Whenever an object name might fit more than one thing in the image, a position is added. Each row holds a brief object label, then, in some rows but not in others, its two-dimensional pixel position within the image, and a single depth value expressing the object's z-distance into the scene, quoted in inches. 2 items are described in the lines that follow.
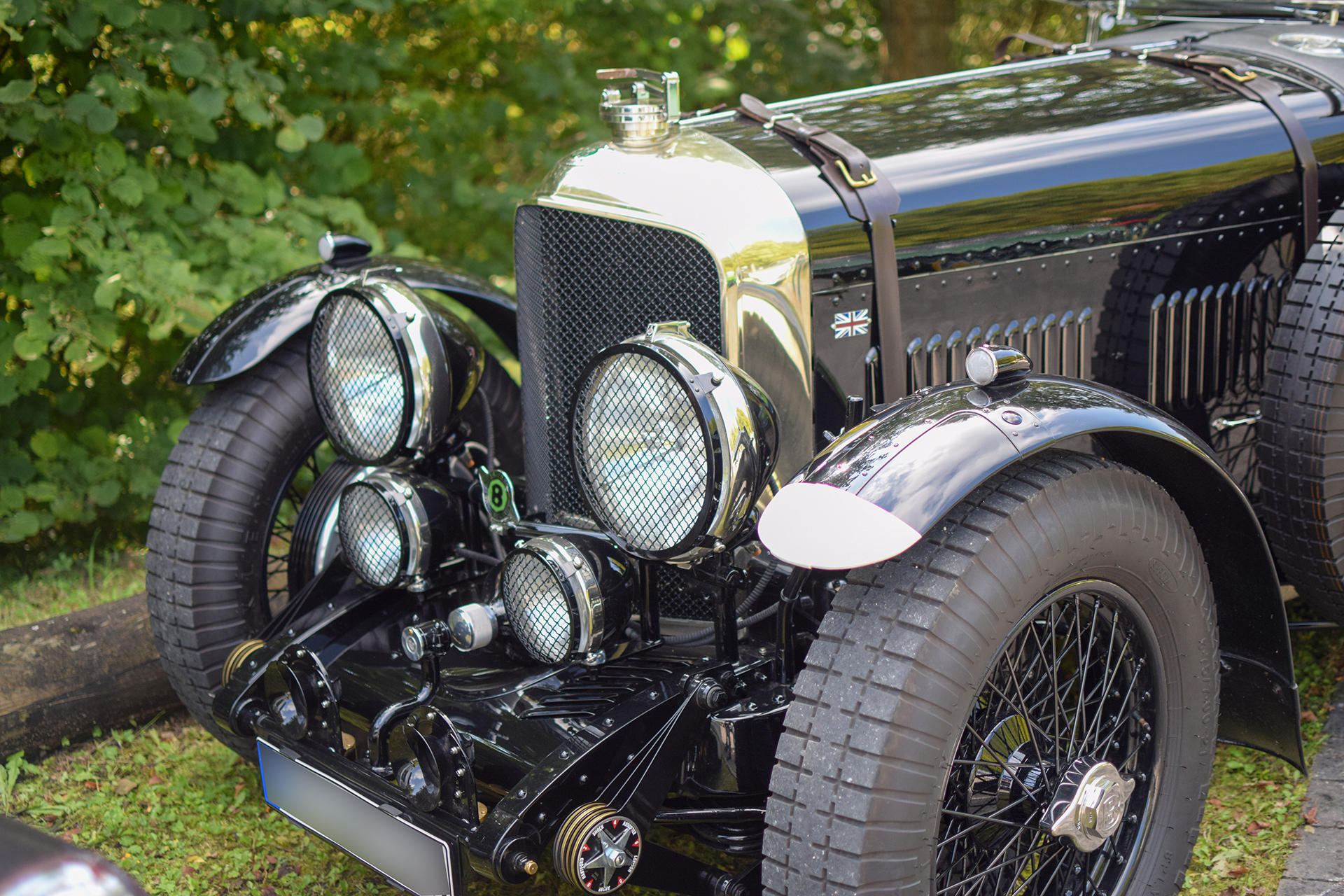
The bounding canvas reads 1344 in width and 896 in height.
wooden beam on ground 117.2
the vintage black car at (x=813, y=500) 69.7
